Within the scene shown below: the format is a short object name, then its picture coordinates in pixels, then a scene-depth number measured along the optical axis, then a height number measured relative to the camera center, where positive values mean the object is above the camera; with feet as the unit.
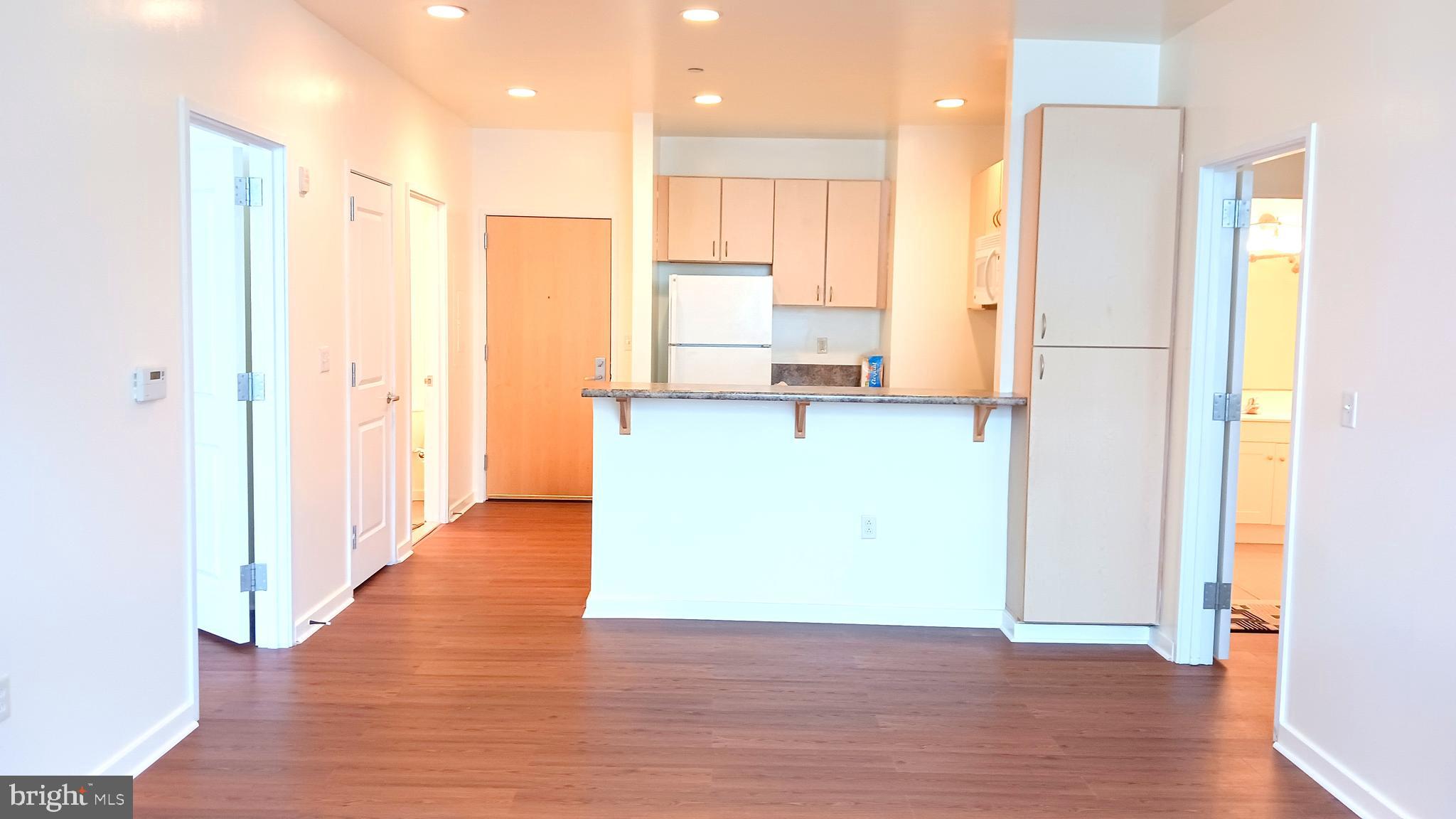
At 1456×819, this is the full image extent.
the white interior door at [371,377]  14.69 -0.61
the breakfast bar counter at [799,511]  13.83 -2.28
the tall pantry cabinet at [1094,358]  12.58 -0.07
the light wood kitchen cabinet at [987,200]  17.51 +2.70
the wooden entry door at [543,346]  21.65 -0.11
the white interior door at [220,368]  11.92 -0.42
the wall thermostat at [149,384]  8.85 -0.47
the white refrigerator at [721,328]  19.94 +0.32
